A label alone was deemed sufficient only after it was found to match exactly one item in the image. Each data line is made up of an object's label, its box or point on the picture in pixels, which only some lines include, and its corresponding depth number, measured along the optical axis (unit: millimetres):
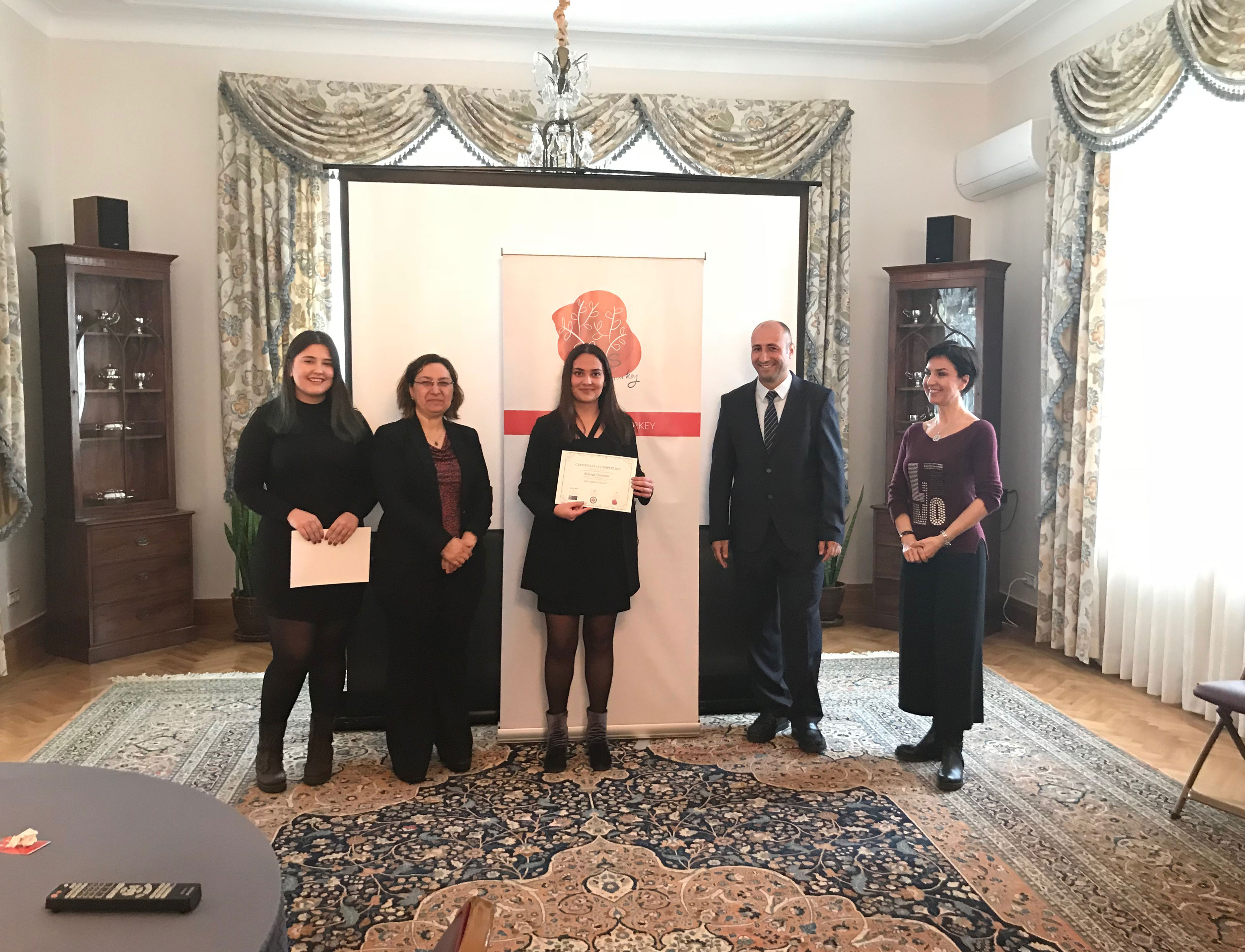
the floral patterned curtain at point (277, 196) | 5203
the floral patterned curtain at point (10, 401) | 4293
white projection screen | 3596
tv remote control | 1157
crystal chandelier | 4465
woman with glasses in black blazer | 3203
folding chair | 2826
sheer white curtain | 3881
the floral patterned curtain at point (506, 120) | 5363
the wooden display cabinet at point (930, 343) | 5336
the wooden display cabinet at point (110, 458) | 4762
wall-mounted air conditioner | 5133
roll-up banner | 3572
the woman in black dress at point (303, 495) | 3090
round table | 1114
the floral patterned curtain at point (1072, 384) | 4582
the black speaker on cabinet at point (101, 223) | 4898
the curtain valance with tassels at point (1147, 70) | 3576
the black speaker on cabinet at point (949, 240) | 5504
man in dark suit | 3490
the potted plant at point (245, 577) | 5152
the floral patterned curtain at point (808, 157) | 5555
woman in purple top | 3252
